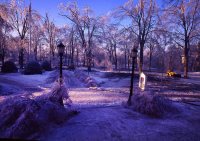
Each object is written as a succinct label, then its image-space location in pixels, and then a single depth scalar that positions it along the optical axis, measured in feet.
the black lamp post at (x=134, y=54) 23.65
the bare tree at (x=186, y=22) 58.90
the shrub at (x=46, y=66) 66.45
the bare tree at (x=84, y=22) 81.85
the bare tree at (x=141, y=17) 57.73
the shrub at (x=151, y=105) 18.69
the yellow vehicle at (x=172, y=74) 63.60
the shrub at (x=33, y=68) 52.28
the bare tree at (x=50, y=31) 96.66
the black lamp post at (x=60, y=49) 21.61
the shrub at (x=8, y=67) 54.51
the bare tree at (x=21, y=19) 73.53
